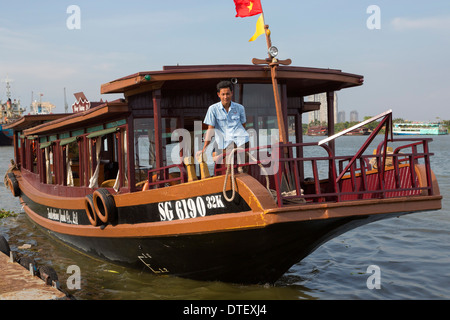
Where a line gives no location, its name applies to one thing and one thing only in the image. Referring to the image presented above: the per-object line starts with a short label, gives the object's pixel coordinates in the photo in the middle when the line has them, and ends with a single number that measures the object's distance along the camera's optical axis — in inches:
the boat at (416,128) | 4751.5
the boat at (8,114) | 3013.5
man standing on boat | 235.8
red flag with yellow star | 250.4
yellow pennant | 251.4
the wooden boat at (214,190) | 221.3
